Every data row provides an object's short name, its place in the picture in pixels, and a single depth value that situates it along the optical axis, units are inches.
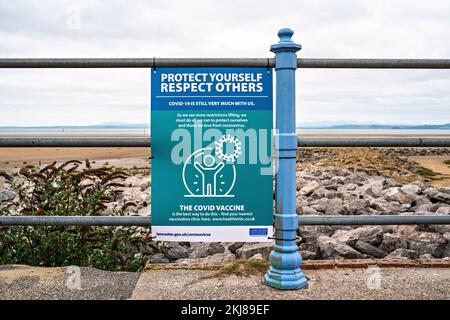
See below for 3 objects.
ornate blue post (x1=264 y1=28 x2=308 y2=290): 135.8
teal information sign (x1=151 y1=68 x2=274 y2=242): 139.2
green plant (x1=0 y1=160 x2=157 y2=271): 162.9
